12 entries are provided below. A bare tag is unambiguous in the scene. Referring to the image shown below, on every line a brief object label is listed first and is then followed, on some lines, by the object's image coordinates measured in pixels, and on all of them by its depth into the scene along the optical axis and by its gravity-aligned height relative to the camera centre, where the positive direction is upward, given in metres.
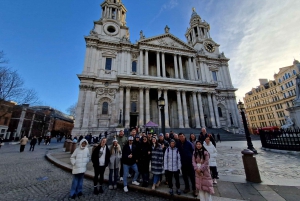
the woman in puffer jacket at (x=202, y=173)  2.87 -0.87
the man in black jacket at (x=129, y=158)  4.32 -0.75
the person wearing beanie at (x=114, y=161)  4.33 -0.82
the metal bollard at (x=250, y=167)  4.07 -1.05
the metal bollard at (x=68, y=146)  11.76 -0.87
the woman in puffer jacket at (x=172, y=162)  3.70 -0.81
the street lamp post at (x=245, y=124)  8.29 +0.62
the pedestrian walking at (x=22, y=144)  12.51 -0.67
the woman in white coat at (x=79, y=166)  3.78 -0.87
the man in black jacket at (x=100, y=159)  4.11 -0.73
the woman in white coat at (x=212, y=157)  4.14 -0.73
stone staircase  19.75 +0.14
